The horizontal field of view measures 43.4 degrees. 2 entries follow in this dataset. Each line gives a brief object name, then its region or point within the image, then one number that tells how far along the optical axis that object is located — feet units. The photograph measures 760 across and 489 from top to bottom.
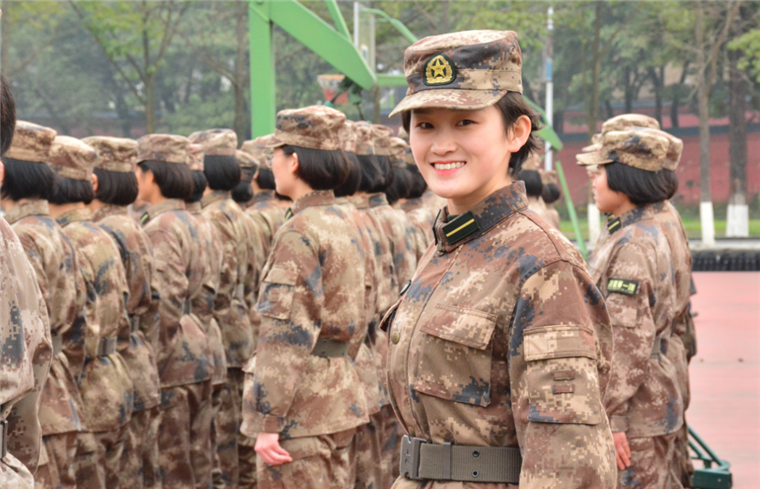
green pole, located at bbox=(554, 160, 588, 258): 58.18
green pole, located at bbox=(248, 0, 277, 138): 25.80
